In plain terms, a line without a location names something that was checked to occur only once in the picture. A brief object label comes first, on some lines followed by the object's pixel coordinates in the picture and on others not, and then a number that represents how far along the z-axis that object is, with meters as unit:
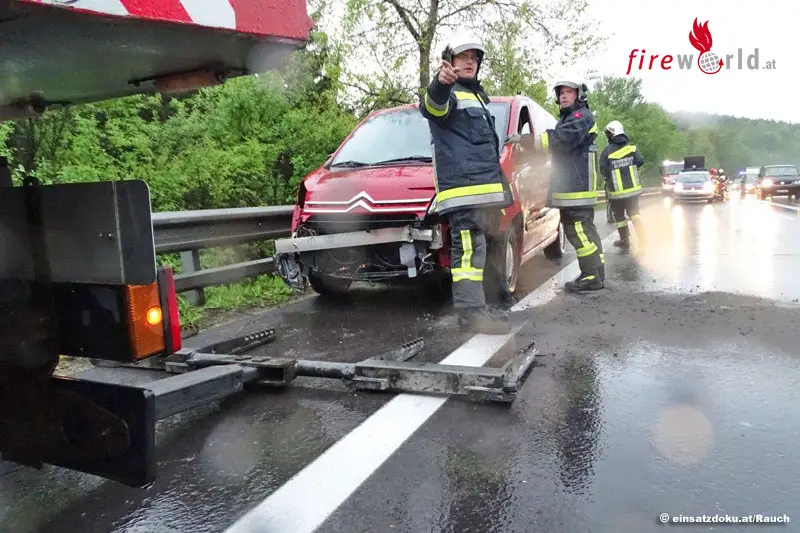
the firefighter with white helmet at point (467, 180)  4.64
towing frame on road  3.17
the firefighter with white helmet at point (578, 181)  6.45
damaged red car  5.23
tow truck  1.63
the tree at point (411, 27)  13.71
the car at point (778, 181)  29.98
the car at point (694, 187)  27.59
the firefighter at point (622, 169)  9.38
